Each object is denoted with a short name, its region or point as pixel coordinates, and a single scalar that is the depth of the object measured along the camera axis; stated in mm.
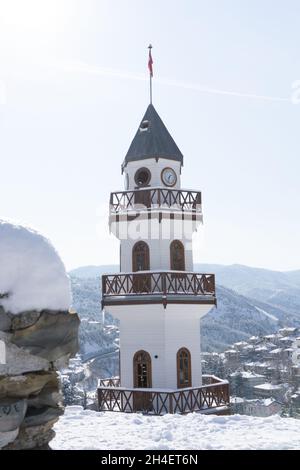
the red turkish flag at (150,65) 29219
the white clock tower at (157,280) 23531
